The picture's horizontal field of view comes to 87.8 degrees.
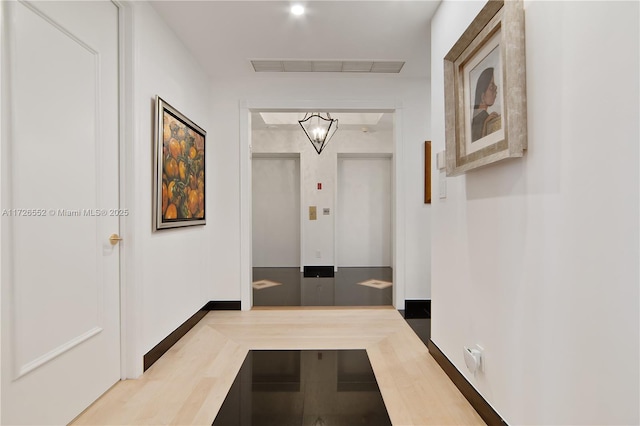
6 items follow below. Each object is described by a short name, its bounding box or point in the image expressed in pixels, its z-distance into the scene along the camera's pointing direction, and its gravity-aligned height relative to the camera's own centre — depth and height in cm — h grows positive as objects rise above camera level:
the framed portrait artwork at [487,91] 136 +60
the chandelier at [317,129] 483 +125
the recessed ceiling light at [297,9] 244 +153
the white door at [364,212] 648 +3
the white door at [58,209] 140 +3
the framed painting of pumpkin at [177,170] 247 +38
